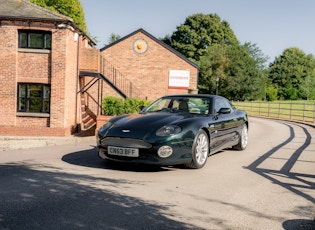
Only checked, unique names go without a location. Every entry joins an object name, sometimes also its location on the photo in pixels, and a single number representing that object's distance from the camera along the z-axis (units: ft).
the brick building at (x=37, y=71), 50.42
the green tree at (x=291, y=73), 250.98
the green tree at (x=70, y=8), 131.23
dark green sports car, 19.88
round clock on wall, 82.79
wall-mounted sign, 81.35
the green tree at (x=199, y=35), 205.05
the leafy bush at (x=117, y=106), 45.96
